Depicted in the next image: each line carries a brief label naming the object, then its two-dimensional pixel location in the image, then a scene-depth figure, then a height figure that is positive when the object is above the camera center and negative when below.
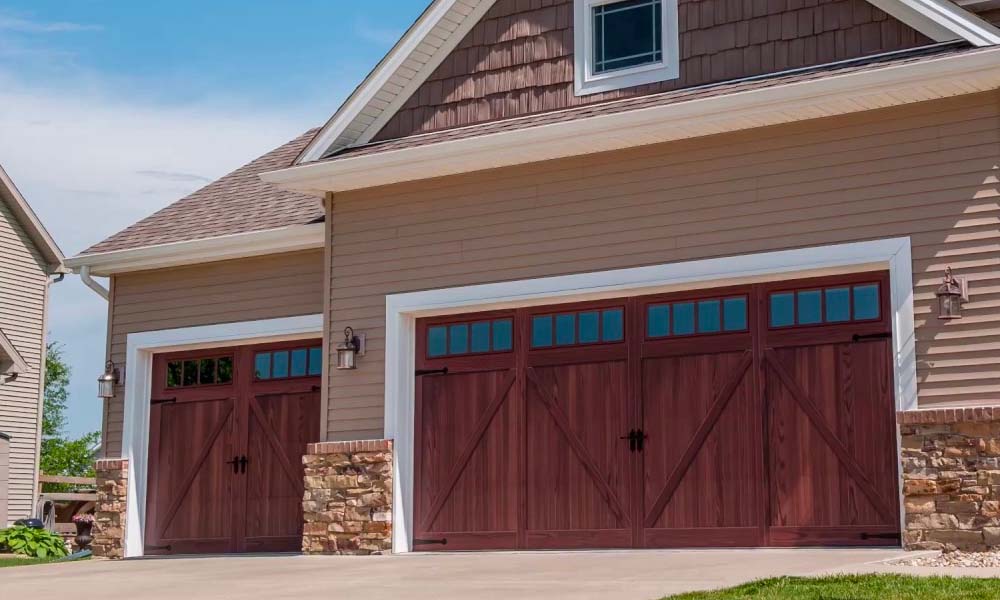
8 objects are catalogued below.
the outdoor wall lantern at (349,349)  14.24 +1.26
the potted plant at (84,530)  17.72 -0.82
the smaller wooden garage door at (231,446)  15.80 +0.31
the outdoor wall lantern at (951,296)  11.16 +1.42
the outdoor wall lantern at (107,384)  16.86 +1.07
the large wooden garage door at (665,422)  11.85 +0.47
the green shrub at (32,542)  19.14 -0.97
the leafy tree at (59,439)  48.84 +1.23
